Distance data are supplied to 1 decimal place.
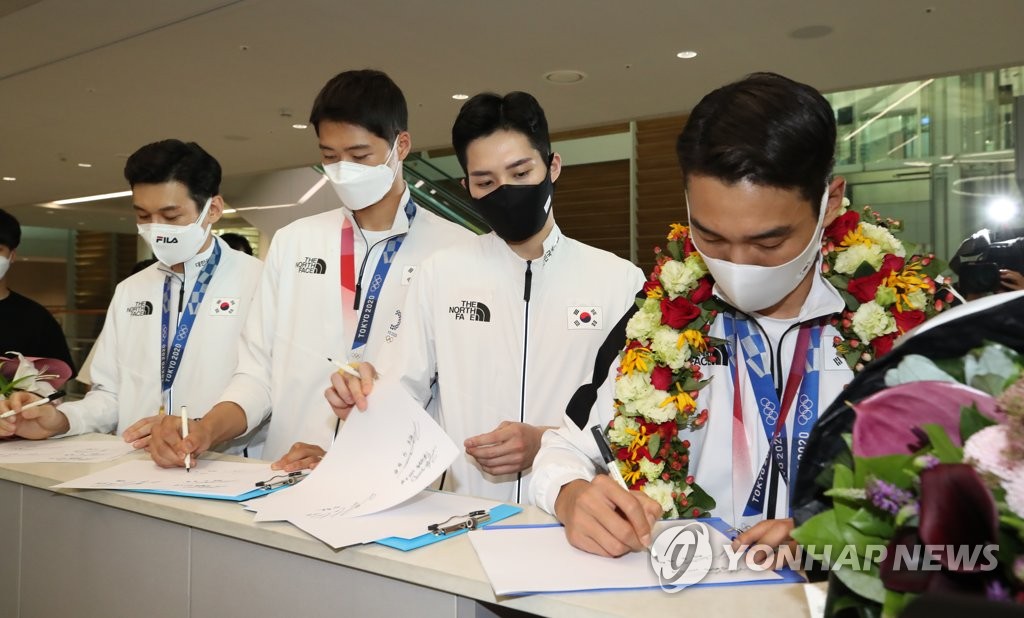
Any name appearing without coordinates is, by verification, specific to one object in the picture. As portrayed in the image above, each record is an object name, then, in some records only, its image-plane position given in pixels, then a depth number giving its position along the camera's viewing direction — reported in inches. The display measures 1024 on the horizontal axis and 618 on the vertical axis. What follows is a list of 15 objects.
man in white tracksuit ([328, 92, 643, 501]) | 94.0
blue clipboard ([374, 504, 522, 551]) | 53.6
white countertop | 43.7
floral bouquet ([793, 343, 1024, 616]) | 23.6
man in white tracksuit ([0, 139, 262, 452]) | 117.7
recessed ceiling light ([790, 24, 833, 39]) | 269.1
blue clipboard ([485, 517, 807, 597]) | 46.6
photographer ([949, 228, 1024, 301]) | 135.1
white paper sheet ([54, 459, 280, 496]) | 70.9
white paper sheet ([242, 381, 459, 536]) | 60.6
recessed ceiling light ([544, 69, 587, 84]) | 324.2
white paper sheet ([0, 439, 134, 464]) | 87.8
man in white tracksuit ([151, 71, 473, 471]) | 108.0
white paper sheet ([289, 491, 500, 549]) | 55.4
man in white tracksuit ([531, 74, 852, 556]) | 57.4
